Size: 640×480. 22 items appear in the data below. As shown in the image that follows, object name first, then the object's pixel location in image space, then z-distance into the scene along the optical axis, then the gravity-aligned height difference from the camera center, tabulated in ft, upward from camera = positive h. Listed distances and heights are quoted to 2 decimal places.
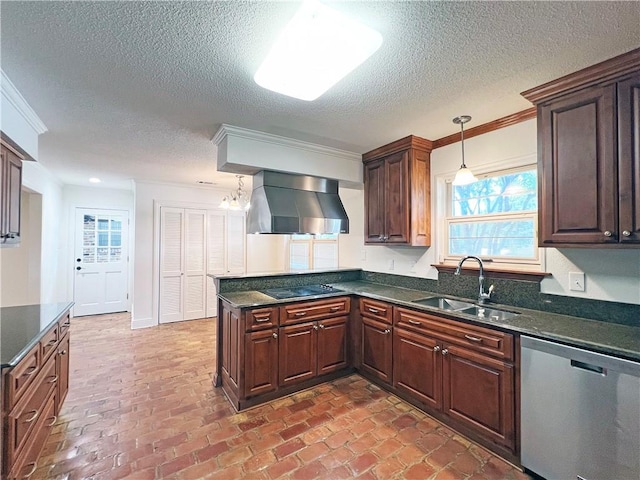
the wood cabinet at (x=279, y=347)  8.30 -3.12
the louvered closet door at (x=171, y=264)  16.90 -1.16
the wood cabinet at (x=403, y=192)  9.89 +1.80
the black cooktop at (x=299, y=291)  9.64 -1.64
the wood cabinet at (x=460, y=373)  6.34 -3.13
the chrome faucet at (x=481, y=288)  8.30 -1.21
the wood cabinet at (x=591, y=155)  5.33 +1.75
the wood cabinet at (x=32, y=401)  4.74 -3.02
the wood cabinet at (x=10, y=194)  7.09 +1.24
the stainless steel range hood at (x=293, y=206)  9.66 +1.33
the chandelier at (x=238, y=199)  14.76 +2.97
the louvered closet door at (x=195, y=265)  17.70 -1.26
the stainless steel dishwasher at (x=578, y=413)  4.78 -2.97
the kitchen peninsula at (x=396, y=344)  6.25 -2.71
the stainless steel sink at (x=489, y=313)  7.32 -1.78
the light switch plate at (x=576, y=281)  6.95 -0.86
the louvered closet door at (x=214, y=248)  18.43 -0.25
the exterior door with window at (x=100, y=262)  18.45 -1.14
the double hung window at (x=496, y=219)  8.09 +0.77
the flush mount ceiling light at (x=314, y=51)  4.15 +3.01
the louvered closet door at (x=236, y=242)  19.24 +0.14
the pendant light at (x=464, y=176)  7.73 +1.78
